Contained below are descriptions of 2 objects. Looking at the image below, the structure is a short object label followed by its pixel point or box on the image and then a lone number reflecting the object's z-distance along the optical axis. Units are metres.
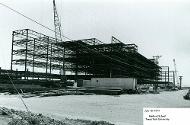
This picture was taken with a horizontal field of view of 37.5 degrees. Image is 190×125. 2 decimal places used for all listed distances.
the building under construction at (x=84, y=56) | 58.12
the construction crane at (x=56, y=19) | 74.56
